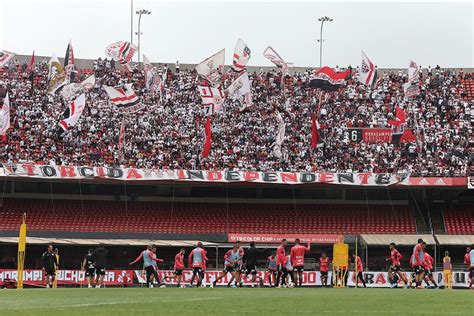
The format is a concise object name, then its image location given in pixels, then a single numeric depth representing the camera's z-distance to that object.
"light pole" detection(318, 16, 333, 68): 89.38
